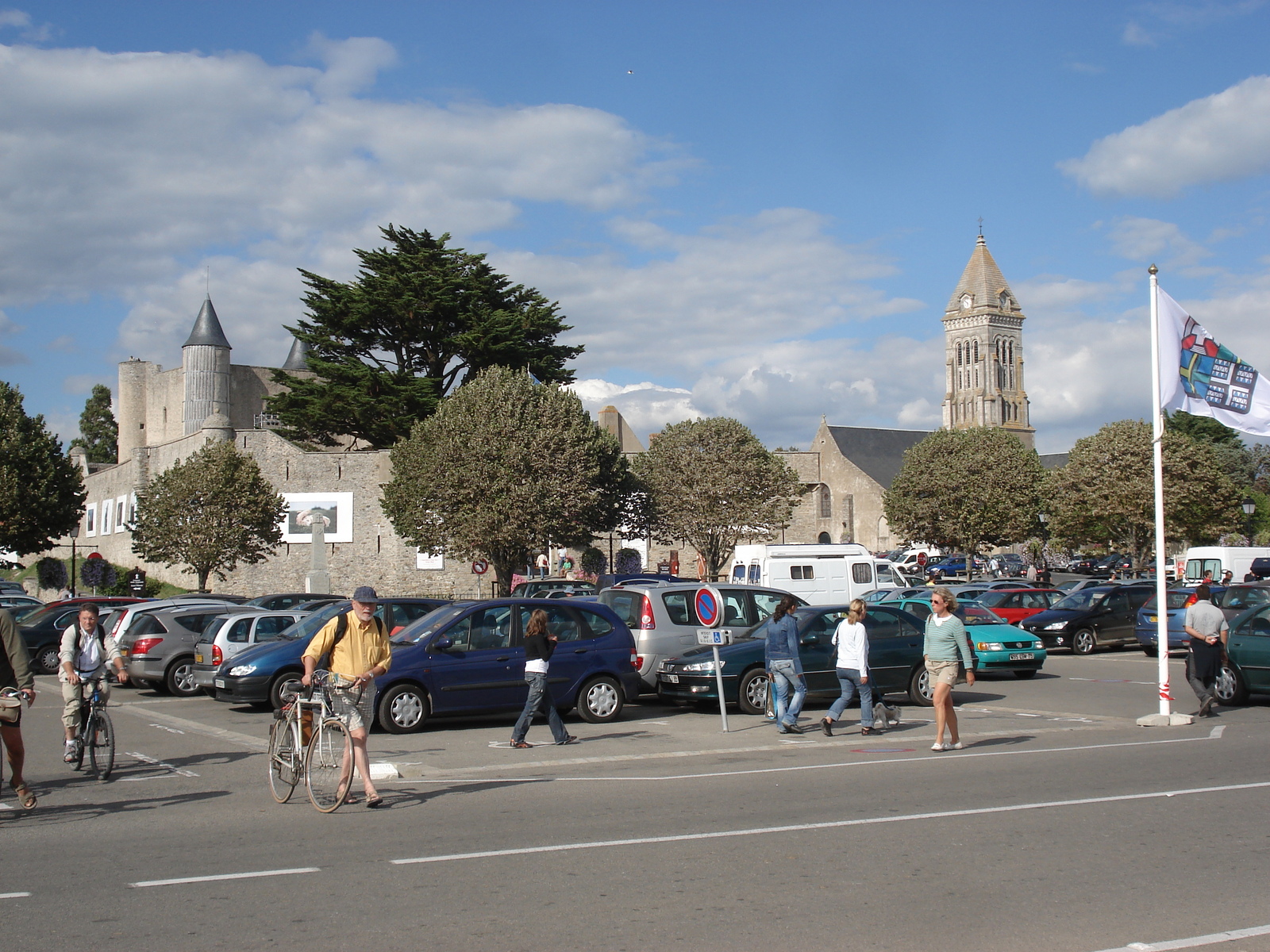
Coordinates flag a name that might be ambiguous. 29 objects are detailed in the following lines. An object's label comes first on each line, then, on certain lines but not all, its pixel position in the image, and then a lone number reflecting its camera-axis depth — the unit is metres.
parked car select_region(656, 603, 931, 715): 15.40
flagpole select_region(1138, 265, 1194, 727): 14.07
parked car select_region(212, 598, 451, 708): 16.06
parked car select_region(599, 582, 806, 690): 16.83
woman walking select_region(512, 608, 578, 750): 12.30
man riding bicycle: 11.04
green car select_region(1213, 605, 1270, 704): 15.39
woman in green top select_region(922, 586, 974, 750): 11.92
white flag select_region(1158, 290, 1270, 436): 14.23
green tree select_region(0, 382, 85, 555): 44.78
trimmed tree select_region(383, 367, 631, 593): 40.91
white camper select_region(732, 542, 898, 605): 33.59
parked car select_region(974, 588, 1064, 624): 27.86
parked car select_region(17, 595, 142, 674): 24.17
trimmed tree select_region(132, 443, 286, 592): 42.97
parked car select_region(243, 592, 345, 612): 25.97
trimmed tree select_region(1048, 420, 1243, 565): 53.09
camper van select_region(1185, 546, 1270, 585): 47.78
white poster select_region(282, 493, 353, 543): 55.25
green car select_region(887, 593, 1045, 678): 20.72
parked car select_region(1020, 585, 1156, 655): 26.78
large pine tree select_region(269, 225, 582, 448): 53.91
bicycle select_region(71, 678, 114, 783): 10.93
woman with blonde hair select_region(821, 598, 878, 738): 13.20
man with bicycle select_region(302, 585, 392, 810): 8.66
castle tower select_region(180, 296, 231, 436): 75.25
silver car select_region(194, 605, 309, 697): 18.22
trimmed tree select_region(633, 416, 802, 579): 52.88
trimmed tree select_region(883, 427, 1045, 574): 61.88
